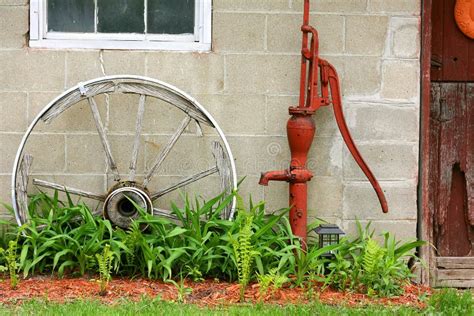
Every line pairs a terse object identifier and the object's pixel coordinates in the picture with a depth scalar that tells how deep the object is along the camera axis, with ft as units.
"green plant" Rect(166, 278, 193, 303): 26.22
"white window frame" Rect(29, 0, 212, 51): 30.53
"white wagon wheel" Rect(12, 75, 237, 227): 29.34
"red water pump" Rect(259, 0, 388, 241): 29.56
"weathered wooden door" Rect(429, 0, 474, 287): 32.57
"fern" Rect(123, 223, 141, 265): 27.79
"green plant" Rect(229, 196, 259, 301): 26.82
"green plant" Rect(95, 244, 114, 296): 26.59
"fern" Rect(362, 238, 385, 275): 27.69
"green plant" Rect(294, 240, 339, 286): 27.84
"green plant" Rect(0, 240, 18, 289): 27.12
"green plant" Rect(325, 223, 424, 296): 27.84
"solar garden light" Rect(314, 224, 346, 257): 29.07
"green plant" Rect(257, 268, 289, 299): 26.18
